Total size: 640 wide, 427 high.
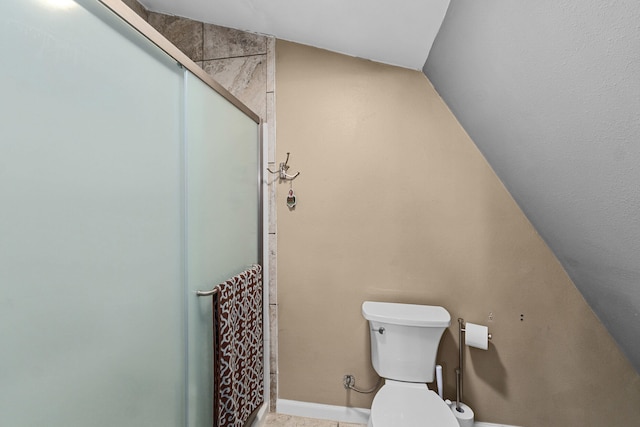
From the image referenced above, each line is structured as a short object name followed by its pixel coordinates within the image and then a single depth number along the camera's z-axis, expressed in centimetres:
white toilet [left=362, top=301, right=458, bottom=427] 139
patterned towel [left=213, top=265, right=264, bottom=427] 115
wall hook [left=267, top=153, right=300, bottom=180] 166
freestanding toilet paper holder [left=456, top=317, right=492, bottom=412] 151
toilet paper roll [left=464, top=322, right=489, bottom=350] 142
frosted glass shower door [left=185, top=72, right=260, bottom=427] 109
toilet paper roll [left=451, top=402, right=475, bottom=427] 145
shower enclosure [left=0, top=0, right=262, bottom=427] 58
